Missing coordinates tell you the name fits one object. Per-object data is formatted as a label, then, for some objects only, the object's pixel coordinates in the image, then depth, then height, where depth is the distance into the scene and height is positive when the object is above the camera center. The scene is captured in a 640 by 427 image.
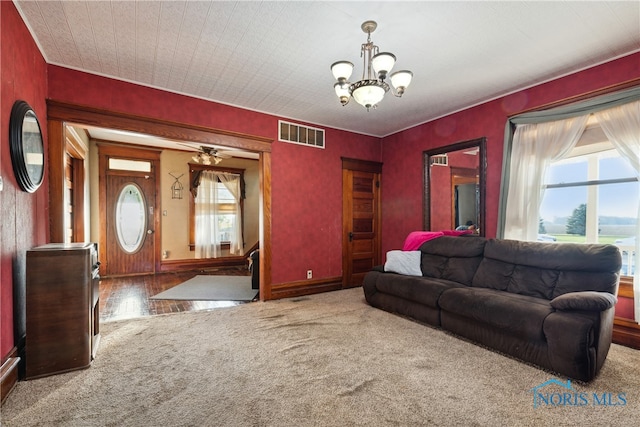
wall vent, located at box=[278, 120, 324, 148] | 4.66 +1.34
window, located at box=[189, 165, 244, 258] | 6.99 +0.14
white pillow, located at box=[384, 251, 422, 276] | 3.96 -0.66
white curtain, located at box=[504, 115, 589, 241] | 3.27 +0.57
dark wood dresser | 2.23 -0.71
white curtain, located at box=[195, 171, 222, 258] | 7.01 -0.03
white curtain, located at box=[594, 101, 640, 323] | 2.74 +0.74
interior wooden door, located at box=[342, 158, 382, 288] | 5.32 -0.07
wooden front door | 6.11 +0.09
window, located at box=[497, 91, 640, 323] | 2.85 +0.43
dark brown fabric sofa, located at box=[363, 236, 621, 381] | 2.19 -0.81
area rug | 4.61 -1.26
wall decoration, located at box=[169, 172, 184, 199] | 6.77 +0.67
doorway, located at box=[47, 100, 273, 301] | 3.04 +1.04
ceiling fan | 5.90 +1.27
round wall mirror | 2.17 +0.58
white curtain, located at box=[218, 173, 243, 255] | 7.48 +0.04
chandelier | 2.23 +1.08
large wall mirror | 4.09 +0.43
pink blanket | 4.24 -0.33
